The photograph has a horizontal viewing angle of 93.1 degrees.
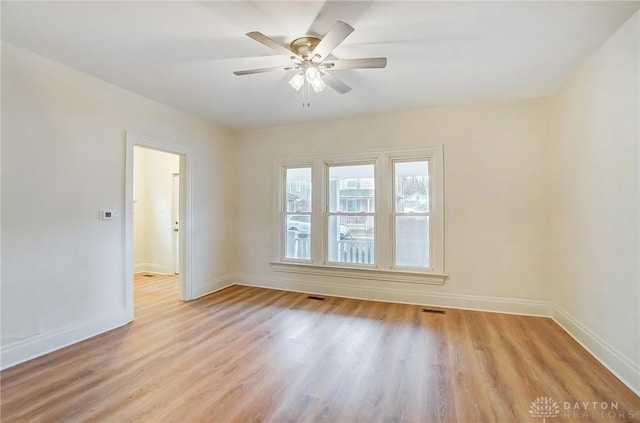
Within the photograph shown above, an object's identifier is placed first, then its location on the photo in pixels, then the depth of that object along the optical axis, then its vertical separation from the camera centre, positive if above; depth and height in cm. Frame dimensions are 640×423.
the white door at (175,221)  582 -14
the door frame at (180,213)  340 +3
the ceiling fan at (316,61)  214 +120
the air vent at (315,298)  432 -122
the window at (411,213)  411 +1
